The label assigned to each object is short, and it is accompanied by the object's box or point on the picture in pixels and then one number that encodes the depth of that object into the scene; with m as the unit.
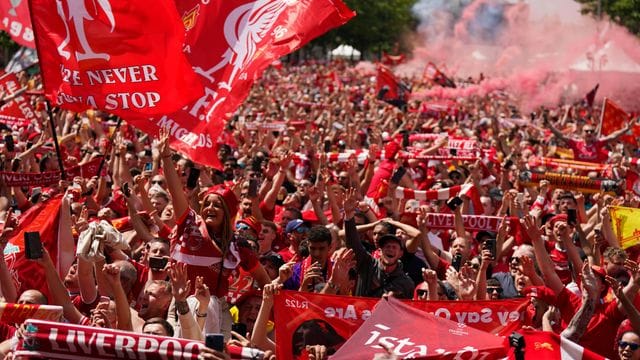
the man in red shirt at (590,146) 17.36
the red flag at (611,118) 19.39
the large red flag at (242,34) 9.70
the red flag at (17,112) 16.69
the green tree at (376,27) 85.19
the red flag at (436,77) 36.06
